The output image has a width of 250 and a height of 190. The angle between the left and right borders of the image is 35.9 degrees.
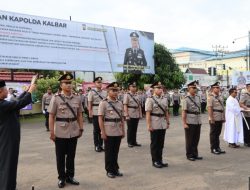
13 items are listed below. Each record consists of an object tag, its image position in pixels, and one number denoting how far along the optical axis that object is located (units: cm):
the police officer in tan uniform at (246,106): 1060
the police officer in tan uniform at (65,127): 640
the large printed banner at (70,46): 1755
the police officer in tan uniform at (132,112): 1069
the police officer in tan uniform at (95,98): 1009
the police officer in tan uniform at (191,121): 854
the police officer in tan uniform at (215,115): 940
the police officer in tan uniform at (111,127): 702
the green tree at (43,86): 2388
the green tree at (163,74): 2334
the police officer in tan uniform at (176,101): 2367
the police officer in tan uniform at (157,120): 783
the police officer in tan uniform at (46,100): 1538
